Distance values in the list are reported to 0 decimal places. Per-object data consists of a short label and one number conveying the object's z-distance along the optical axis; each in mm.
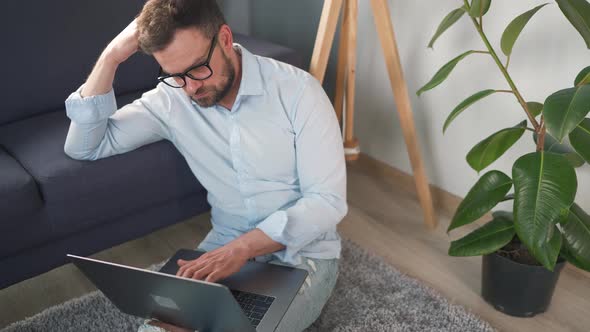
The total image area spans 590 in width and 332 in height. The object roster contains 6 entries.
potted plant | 1321
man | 1309
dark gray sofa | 1558
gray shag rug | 1650
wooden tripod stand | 1816
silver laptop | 1058
